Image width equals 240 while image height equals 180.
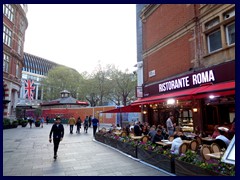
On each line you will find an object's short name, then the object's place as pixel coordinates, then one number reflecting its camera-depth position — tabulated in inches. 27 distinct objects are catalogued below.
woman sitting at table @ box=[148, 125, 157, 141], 345.8
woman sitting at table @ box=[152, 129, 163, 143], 320.5
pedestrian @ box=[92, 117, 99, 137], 596.0
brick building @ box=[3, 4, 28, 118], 960.3
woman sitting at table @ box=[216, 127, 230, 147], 249.6
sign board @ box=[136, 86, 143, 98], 668.1
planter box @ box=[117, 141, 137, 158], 291.3
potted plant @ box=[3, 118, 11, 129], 834.0
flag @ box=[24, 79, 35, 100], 1254.6
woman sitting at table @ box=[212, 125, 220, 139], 323.7
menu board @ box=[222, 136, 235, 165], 126.3
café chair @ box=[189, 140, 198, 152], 284.2
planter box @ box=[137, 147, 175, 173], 214.4
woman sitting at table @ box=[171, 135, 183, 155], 240.9
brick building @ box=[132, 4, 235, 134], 379.3
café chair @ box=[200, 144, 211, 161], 225.0
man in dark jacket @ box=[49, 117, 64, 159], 306.8
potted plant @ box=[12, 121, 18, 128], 902.3
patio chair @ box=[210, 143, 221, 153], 235.1
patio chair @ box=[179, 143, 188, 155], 245.0
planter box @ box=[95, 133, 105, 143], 440.9
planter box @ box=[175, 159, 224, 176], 170.1
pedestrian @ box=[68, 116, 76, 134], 687.0
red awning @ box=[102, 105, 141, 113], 564.3
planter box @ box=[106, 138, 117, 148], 367.9
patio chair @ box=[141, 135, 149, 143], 342.6
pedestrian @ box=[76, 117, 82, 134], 705.5
